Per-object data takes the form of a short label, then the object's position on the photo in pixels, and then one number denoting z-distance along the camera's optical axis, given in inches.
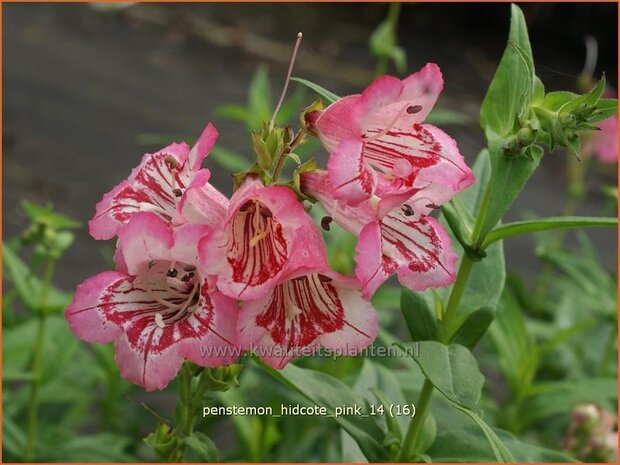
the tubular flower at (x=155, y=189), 12.5
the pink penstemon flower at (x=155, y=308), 12.0
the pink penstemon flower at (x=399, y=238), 11.8
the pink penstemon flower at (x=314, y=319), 12.1
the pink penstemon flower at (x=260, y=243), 11.8
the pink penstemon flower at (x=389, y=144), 11.8
